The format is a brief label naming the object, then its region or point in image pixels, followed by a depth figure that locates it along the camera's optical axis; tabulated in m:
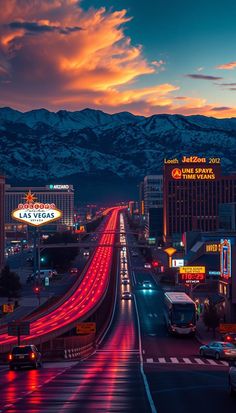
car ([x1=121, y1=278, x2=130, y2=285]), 141.55
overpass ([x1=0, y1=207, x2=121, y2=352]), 66.79
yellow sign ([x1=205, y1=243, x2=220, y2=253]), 122.81
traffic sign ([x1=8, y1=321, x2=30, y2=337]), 50.91
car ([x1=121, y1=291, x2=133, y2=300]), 119.72
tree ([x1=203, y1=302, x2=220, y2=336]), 71.88
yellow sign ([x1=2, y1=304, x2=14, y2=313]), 95.47
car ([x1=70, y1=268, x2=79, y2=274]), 168.00
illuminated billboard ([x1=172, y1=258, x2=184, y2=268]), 133.46
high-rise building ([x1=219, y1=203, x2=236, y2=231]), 171.50
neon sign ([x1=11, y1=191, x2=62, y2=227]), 94.88
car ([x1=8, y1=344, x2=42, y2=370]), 39.35
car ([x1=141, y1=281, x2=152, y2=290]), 137.12
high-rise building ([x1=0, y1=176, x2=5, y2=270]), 158.38
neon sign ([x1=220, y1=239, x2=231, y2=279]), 78.56
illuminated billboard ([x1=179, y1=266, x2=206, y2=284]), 91.86
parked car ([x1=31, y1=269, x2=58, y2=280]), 149.62
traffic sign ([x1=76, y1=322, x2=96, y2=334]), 66.12
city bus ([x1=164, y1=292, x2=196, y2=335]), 66.62
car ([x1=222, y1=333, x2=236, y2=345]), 61.47
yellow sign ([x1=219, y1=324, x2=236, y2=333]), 65.88
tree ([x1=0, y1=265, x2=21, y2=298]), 115.50
